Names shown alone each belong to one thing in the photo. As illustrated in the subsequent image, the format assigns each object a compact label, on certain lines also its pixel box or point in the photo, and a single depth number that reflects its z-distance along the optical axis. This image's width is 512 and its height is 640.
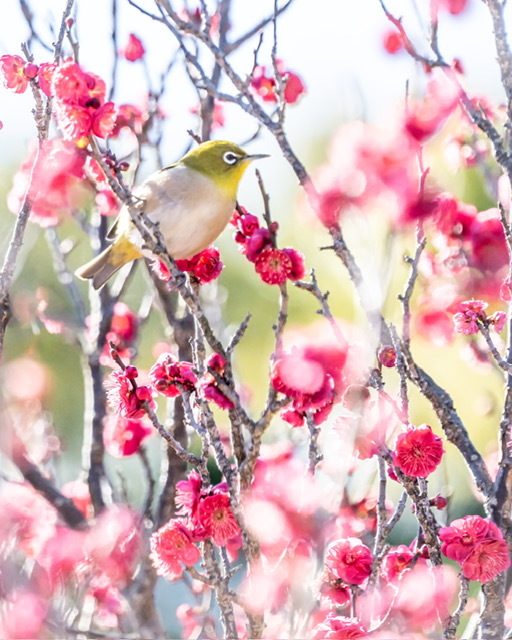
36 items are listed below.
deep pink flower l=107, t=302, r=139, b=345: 4.90
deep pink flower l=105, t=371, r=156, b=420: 4.50
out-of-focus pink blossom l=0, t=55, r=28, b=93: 4.52
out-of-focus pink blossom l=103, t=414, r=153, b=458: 4.71
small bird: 4.82
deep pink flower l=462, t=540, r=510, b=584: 4.46
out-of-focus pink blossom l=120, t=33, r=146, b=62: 4.85
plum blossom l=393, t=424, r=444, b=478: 4.46
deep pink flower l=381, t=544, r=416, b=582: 4.53
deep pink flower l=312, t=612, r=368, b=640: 4.45
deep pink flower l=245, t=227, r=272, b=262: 4.54
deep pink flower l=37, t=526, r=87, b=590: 4.72
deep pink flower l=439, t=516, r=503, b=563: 4.46
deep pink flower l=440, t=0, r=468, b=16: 4.67
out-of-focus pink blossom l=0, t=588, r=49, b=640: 4.63
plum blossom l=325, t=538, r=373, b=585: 4.47
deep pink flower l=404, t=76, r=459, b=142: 4.61
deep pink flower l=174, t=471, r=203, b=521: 4.47
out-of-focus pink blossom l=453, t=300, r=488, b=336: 4.53
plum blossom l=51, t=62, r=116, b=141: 4.46
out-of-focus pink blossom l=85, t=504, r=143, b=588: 4.71
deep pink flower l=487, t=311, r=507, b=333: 4.53
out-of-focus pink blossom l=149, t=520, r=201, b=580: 4.47
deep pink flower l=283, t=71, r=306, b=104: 4.71
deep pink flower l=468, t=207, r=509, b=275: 4.75
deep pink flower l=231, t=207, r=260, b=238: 4.56
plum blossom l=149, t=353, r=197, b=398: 4.49
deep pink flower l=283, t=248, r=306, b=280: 4.53
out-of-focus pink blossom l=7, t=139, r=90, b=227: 4.74
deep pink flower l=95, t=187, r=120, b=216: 4.80
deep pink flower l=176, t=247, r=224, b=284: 4.59
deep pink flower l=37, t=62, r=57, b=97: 4.50
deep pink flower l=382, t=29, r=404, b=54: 4.80
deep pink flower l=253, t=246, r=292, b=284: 4.53
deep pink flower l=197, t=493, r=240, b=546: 4.46
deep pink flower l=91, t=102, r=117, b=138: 4.46
